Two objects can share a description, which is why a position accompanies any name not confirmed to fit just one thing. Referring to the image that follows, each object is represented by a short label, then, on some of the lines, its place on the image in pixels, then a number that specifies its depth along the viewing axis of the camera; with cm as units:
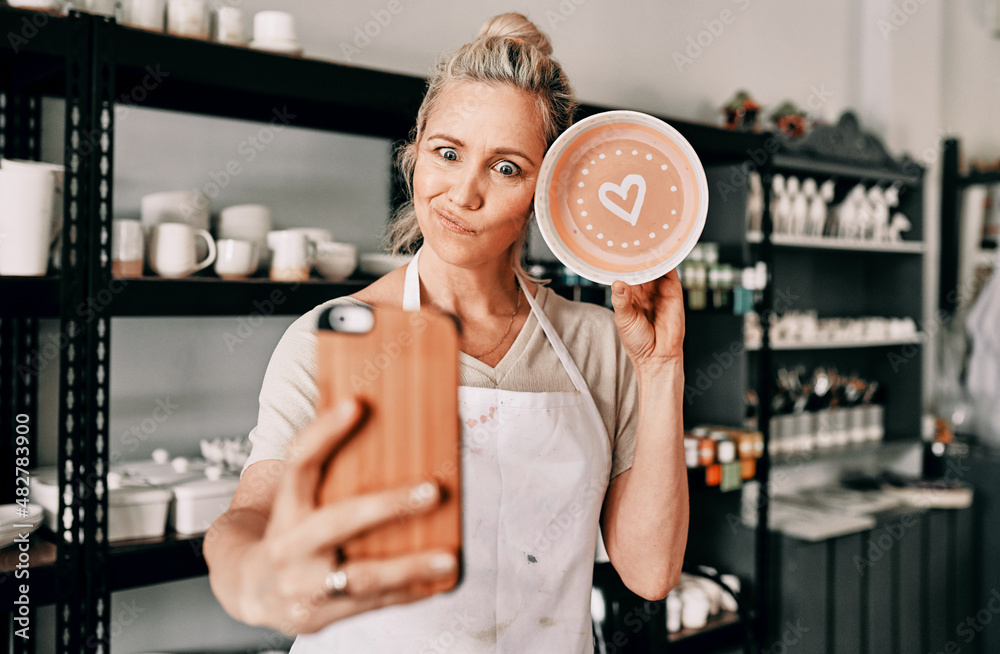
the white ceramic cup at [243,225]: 166
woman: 96
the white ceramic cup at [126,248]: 141
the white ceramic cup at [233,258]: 153
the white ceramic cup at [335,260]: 169
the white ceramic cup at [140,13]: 149
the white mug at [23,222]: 130
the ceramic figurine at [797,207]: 300
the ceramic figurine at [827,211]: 312
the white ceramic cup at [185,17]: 151
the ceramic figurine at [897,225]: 339
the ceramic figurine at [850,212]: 322
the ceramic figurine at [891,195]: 334
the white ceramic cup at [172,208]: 158
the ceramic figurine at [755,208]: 270
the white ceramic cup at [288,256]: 162
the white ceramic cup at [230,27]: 155
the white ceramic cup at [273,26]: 159
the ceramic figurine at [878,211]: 328
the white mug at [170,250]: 146
